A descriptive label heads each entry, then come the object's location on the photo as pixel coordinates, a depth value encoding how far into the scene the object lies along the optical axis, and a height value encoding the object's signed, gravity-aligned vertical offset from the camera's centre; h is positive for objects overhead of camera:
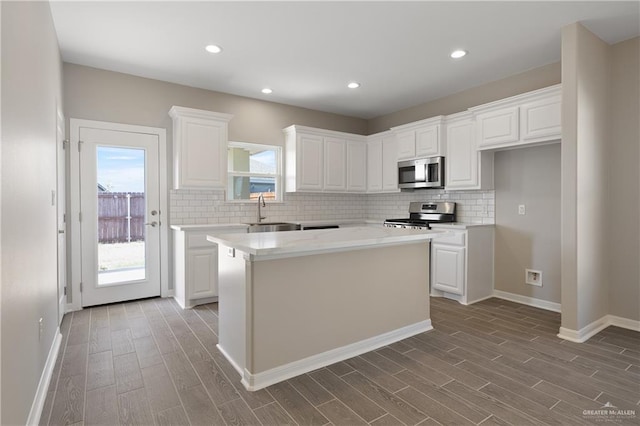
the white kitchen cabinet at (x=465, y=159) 4.21 +0.63
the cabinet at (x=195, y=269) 3.96 -0.68
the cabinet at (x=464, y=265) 4.11 -0.67
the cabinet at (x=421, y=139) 4.57 +0.99
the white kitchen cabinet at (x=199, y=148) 4.17 +0.77
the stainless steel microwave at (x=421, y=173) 4.61 +0.52
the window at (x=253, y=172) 4.95 +0.57
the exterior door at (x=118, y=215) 3.93 -0.05
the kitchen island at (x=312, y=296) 2.28 -0.65
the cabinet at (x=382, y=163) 5.36 +0.76
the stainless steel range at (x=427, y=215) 4.66 -0.07
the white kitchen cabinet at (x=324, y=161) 5.14 +0.77
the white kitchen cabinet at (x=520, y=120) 3.43 +0.96
